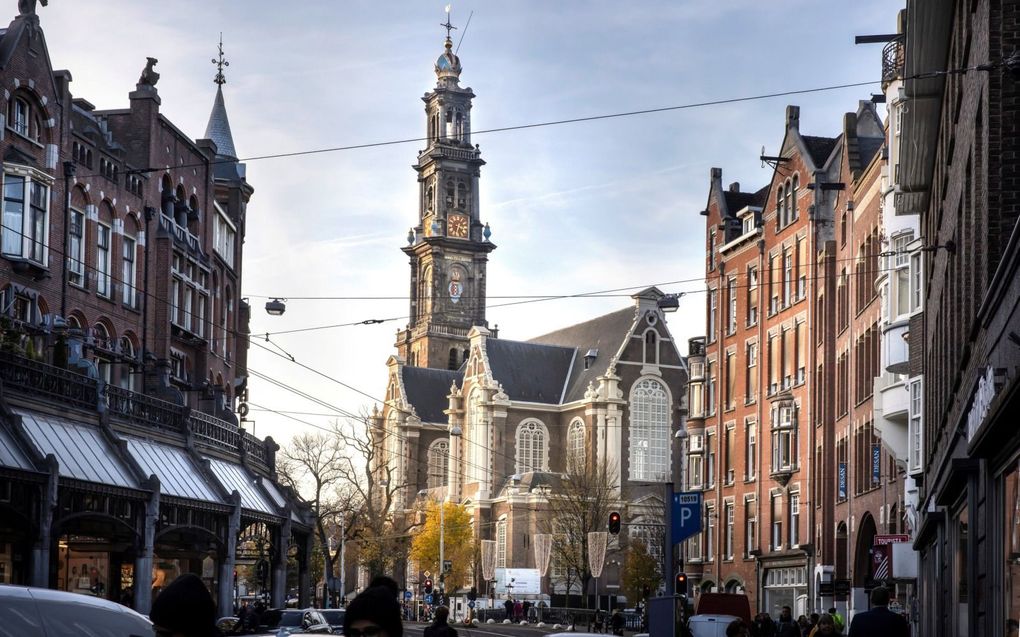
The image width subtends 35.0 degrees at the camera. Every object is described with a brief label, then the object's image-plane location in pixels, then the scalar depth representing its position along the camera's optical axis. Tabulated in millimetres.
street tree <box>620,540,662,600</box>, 92625
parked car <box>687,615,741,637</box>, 30625
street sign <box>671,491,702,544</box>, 23828
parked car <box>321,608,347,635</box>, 31000
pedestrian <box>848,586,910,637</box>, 15031
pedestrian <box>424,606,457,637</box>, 19609
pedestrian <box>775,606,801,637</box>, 28344
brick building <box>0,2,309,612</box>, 34156
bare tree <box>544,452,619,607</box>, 91250
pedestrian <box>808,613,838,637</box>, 17656
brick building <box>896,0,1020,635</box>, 12062
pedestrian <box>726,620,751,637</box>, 17422
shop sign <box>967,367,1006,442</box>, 12531
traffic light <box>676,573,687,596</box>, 34938
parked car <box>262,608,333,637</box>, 30552
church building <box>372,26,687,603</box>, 115312
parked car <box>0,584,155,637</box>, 8808
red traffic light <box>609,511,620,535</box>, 30969
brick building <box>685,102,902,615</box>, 50438
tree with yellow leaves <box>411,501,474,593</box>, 110625
